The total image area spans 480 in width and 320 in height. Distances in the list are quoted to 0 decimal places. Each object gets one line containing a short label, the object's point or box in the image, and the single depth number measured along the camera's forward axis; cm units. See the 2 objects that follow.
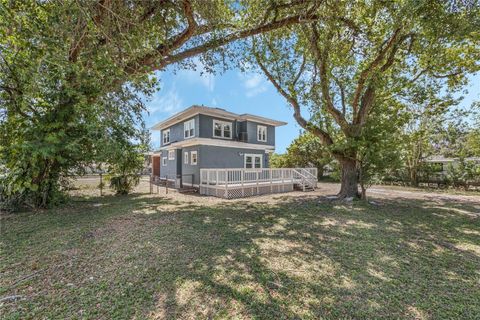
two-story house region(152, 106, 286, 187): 1422
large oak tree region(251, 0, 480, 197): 784
